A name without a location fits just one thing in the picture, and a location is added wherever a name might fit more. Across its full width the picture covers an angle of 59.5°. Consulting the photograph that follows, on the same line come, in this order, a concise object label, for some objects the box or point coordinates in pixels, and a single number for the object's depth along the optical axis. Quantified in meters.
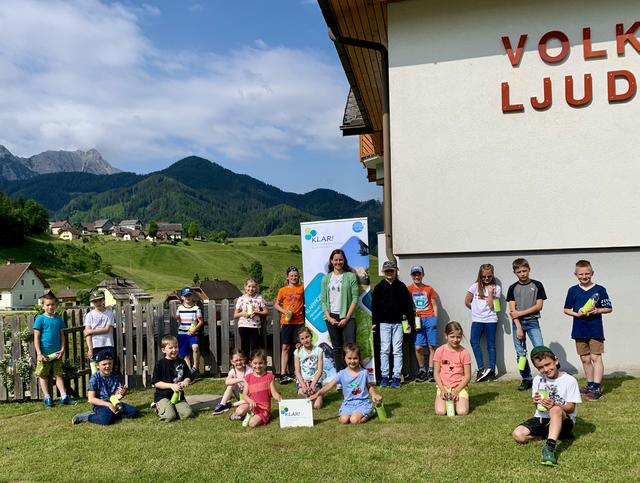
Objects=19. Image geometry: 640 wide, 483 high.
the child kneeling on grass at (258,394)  6.62
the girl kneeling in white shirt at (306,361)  7.54
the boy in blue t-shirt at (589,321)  7.01
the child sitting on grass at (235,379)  7.23
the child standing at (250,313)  9.01
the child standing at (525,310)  7.69
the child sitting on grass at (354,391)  6.43
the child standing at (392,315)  8.27
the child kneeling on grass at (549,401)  5.25
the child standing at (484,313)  8.41
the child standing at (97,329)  8.82
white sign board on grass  6.39
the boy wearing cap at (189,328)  9.16
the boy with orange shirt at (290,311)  8.83
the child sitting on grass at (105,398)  7.00
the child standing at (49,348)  8.42
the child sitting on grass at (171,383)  7.05
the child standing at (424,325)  8.52
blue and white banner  8.52
